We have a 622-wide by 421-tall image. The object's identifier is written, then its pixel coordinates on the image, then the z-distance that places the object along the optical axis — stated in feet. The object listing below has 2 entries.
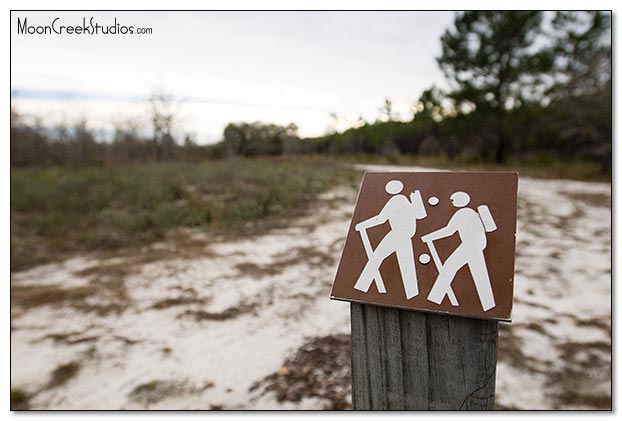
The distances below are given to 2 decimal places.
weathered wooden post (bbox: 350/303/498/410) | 0.90
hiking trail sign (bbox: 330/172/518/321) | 0.85
